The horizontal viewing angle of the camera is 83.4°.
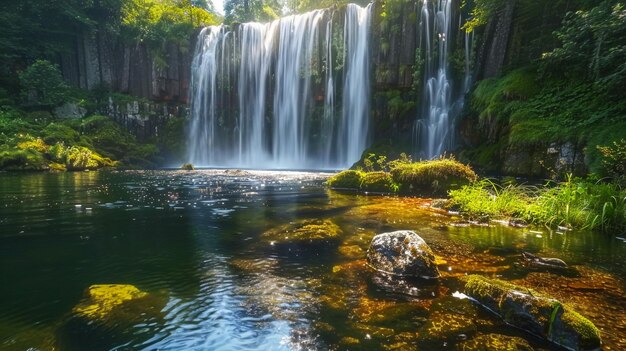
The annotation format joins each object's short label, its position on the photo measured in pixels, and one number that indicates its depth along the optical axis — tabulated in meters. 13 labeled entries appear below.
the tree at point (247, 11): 58.66
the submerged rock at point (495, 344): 2.77
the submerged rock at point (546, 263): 4.64
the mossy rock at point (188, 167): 25.79
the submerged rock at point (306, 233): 6.13
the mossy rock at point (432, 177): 11.20
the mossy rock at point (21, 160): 21.81
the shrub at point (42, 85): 31.58
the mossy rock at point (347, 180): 13.73
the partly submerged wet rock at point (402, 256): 4.44
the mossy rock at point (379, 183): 12.46
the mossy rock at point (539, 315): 2.77
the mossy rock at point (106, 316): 2.94
